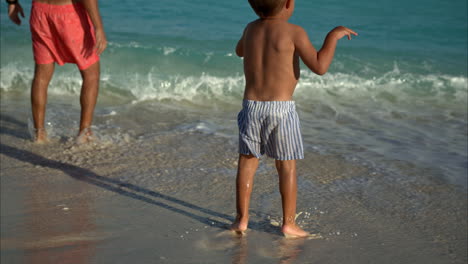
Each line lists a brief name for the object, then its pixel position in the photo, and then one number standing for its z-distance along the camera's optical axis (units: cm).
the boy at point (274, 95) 533
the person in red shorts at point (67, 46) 814
